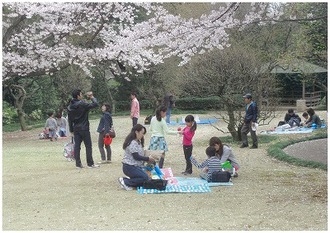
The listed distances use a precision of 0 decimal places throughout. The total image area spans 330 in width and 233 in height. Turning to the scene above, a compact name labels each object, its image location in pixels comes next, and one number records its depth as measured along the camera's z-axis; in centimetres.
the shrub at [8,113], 2407
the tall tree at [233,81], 1450
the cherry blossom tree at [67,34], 1374
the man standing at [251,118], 1238
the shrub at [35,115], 2766
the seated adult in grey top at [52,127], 1669
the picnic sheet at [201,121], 2156
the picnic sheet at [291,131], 1620
